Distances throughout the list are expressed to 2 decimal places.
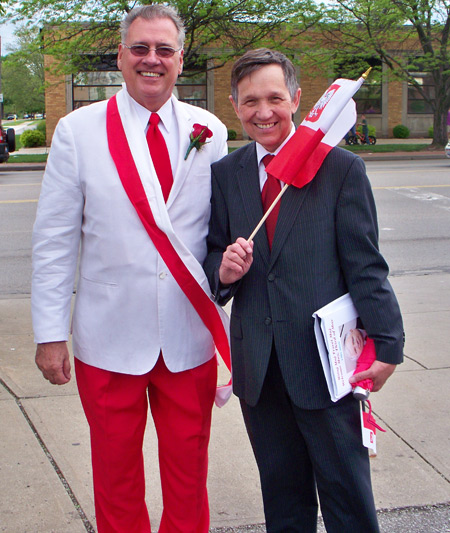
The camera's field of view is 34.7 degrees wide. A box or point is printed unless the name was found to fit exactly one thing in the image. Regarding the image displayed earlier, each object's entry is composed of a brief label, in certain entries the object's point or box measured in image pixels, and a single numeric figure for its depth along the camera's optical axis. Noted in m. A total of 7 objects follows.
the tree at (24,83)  54.59
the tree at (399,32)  24.69
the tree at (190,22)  23.31
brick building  30.66
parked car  20.72
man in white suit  2.45
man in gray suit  2.32
